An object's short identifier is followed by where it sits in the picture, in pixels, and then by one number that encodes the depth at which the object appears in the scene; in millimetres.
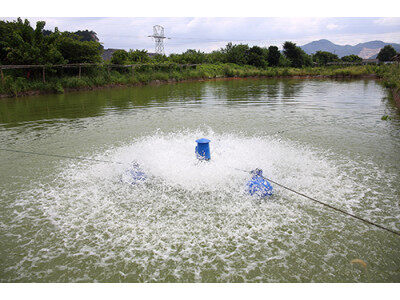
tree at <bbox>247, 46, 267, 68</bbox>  45500
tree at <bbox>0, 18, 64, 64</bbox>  19656
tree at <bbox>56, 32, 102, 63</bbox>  22625
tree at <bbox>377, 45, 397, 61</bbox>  75812
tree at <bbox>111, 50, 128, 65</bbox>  29031
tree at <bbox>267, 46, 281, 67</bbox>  48125
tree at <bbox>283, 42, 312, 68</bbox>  52000
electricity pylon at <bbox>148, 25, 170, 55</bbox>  67494
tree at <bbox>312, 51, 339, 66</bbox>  61819
